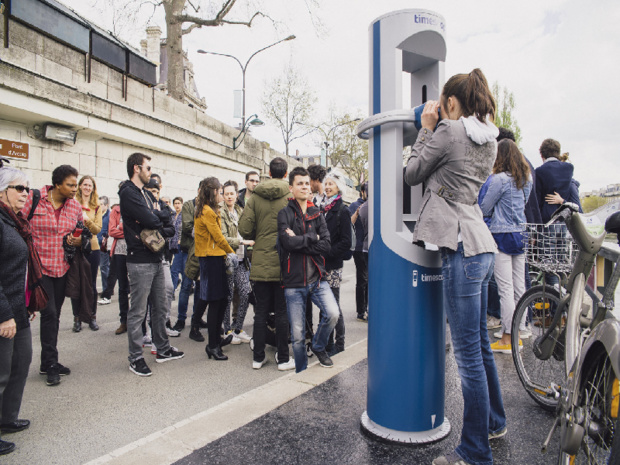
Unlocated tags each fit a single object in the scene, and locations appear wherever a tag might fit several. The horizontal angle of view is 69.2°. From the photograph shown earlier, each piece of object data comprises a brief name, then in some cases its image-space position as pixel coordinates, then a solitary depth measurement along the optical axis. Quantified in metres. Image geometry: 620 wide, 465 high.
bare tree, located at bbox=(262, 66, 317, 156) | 37.31
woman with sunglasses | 3.05
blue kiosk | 2.58
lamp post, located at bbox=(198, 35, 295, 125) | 21.77
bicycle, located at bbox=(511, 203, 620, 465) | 1.83
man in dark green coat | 4.74
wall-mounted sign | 8.96
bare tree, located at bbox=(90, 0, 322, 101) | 17.66
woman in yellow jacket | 5.23
